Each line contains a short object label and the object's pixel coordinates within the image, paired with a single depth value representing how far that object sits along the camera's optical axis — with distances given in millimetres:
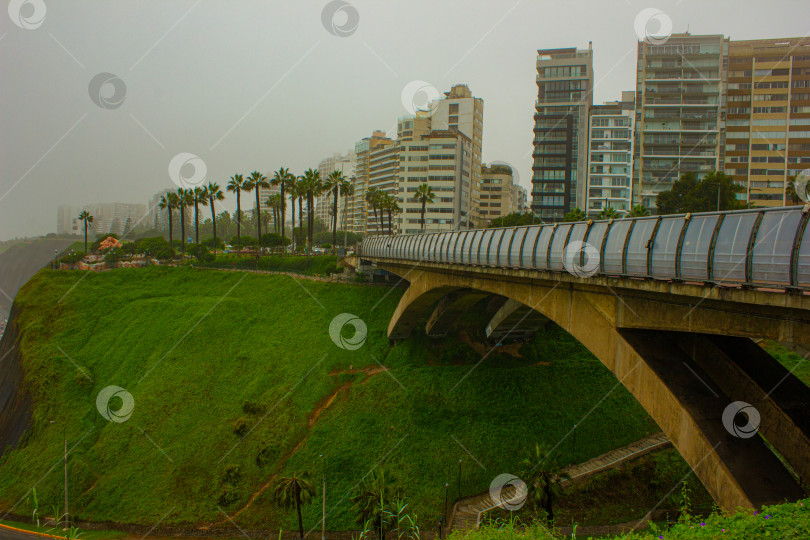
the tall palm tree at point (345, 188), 74250
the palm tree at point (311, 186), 70188
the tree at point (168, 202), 83125
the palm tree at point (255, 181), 76688
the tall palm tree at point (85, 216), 82125
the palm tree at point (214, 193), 83231
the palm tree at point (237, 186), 76912
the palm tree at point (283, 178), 74669
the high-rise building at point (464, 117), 114000
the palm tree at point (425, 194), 79375
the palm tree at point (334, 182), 71569
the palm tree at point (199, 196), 82125
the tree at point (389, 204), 82000
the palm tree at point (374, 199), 85650
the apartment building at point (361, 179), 140625
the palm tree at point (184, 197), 82125
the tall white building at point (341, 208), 168375
